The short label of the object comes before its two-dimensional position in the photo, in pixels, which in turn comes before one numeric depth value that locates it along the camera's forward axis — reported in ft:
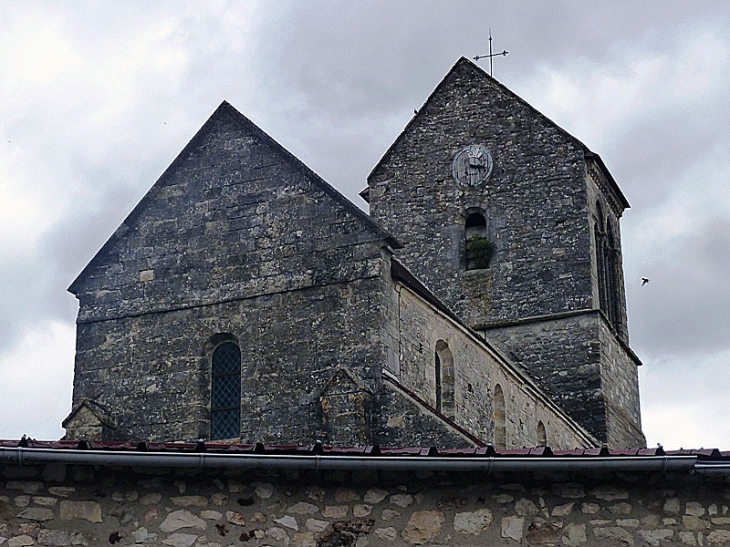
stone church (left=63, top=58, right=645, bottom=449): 59.72
